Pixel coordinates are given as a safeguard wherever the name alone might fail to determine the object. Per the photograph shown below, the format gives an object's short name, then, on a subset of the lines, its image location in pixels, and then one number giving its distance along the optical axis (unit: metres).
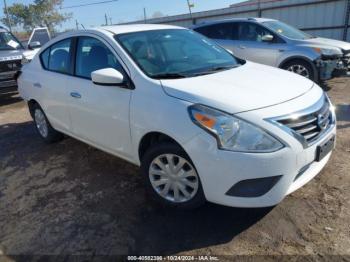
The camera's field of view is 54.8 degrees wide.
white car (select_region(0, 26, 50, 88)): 8.42
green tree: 39.75
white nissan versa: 2.48
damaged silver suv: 7.06
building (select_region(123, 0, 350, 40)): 11.84
